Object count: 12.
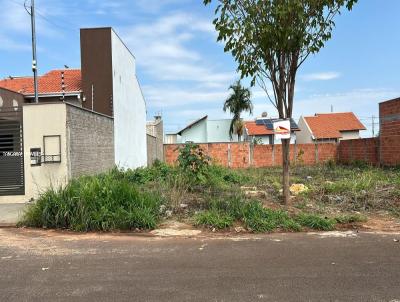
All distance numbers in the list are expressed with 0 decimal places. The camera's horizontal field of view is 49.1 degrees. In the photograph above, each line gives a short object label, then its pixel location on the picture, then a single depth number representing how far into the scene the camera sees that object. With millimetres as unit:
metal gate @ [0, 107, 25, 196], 14008
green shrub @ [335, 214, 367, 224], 9430
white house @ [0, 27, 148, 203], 13703
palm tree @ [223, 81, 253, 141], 49656
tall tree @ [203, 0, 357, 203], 9852
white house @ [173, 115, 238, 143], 56219
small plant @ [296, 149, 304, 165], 34641
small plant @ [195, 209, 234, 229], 9133
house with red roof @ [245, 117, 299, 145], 58469
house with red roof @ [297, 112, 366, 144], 58469
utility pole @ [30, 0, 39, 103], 19125
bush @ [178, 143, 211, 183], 12773
